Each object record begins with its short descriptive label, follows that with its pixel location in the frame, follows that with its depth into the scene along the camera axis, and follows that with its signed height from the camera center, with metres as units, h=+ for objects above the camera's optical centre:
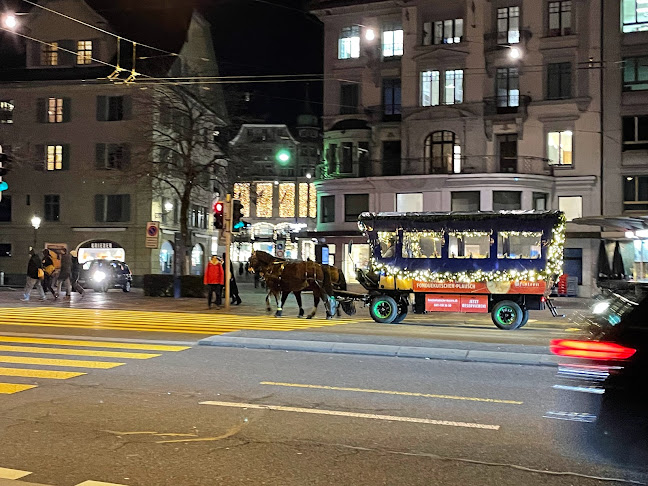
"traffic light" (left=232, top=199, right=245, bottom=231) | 22.58 +1.37
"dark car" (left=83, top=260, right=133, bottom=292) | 37.85 -1.06
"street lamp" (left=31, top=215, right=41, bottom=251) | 45.13 +2.03
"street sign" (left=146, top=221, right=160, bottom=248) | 27.77 +0.87
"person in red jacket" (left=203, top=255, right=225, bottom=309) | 24.36 -0.59
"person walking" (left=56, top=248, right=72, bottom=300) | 27.75 -0.68
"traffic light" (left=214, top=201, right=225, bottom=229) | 22.28 +1.34
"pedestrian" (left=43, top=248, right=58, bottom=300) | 27.83 -0.57
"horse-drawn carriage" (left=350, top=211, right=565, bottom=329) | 18.72 -0.01
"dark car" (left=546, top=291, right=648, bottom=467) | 6.70 -1.09
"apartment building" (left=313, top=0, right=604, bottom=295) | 40.69 +8.73
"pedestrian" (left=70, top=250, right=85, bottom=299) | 29.74 -0.81
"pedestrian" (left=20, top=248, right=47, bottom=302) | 26.61 -0.63
